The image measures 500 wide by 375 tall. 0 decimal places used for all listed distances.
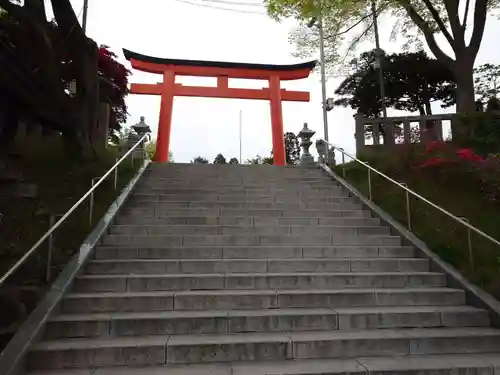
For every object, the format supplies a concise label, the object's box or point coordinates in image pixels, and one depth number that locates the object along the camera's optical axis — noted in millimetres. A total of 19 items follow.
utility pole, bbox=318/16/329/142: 15538
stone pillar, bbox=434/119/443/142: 9602
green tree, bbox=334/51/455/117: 18344
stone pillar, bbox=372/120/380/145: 10195
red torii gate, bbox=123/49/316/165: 15266
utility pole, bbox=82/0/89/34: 11523
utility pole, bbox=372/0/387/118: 15445
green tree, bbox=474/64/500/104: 16592
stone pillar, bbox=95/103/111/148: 9680
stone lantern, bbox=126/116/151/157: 9875
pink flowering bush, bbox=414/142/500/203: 6962
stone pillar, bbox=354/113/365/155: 10227
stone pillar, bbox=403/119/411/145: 9605
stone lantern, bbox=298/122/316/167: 11209
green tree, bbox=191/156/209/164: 32403
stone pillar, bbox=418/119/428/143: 9539
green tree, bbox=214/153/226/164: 32675
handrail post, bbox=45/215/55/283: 4246
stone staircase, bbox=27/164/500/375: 3289
